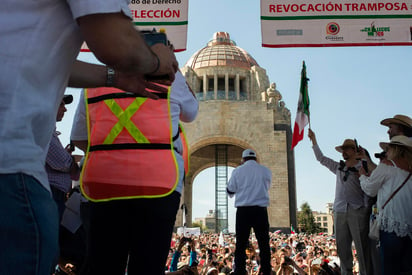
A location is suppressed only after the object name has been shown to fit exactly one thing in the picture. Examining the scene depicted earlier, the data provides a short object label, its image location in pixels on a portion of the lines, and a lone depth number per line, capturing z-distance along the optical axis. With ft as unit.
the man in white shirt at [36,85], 3.59
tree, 219.00
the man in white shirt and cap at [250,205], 19.02
